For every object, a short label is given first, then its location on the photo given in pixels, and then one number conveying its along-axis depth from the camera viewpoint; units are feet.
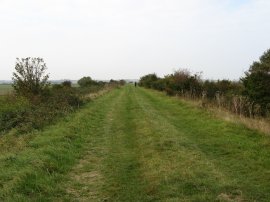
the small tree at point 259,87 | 67.36
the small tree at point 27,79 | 78.74
